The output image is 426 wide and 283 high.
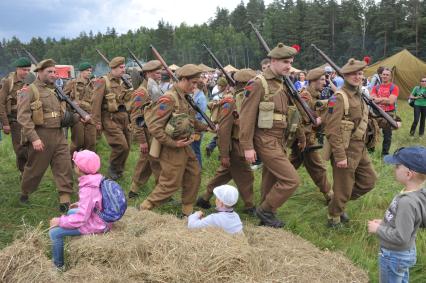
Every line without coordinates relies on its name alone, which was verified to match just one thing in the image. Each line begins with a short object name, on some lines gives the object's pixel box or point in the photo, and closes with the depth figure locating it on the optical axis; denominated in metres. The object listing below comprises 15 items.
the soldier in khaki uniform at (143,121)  6.54
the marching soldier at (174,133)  5.34
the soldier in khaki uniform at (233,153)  6.11
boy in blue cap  3.02
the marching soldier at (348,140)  5.24
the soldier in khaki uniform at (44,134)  5.87
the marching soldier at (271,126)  5.18
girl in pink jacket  3.96
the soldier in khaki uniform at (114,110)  7.71
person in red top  9.52
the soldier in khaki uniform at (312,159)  6.42
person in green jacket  12.30
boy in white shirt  4.27
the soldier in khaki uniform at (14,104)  7.25
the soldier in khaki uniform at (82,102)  8.19
